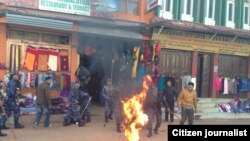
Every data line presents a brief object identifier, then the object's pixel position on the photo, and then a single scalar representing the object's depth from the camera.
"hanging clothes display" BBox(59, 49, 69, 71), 15.53
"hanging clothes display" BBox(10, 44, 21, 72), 14.48
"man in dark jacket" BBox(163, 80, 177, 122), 16.02
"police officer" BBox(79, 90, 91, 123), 14.24
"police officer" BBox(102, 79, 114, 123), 14.76
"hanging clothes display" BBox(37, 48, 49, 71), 15.05
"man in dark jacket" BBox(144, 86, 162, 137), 12.48
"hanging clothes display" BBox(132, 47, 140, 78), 17.25
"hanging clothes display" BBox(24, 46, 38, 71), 14.79
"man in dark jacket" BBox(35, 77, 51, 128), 13.24
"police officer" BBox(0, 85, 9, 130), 12.16
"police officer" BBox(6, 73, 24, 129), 12.49
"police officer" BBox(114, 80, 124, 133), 13.04
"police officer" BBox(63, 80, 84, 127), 13.84
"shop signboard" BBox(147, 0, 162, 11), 16.41
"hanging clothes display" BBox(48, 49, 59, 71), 15.29
